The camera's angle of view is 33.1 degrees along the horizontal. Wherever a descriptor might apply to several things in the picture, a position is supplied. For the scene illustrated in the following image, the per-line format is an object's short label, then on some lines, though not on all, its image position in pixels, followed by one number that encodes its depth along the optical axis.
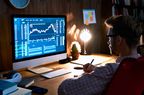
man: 1.32
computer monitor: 1.83
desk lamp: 2.77
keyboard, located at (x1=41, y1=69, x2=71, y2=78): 1.93
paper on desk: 2.38
